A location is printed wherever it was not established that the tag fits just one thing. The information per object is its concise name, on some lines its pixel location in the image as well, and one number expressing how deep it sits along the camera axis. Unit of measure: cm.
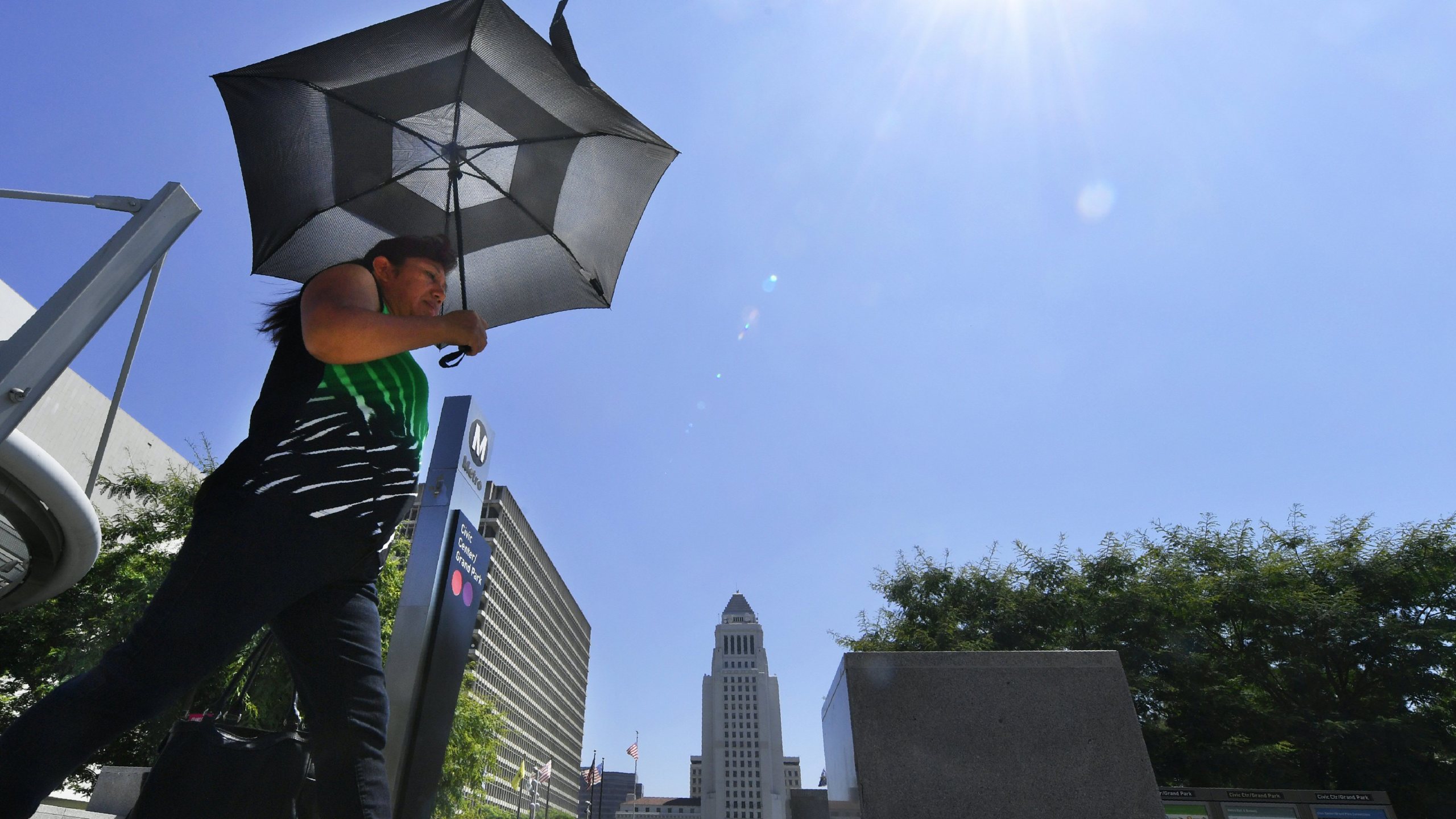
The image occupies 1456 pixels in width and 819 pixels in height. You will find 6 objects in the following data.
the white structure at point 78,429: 2834
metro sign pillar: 294
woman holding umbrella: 124
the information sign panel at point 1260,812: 1162
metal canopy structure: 131
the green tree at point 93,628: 1530
